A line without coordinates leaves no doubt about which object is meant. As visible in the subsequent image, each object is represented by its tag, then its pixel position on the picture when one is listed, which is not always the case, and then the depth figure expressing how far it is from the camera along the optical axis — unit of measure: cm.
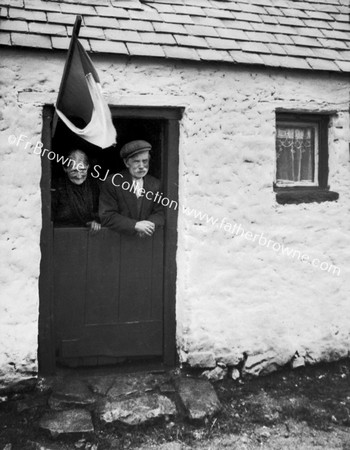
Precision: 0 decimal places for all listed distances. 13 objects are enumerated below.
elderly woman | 469
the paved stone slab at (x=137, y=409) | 404
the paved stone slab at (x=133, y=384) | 438
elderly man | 467
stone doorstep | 402
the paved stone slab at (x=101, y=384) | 439
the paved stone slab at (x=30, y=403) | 414
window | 505
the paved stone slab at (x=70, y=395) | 419
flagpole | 333
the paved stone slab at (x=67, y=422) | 388
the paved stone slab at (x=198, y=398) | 419
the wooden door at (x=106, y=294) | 461
